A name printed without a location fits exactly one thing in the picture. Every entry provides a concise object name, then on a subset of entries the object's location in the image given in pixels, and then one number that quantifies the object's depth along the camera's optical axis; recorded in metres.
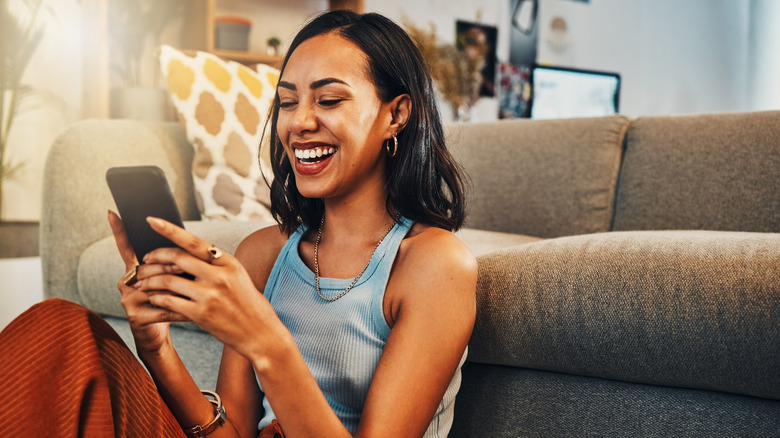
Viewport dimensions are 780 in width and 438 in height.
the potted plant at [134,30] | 3.15
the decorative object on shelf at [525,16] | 4.14
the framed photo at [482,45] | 3.90
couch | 0.87
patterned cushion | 1.73
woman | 0.74
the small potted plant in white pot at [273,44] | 3.22
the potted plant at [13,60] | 3.05
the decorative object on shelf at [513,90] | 4.09
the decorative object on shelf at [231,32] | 3.07
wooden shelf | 3.04
